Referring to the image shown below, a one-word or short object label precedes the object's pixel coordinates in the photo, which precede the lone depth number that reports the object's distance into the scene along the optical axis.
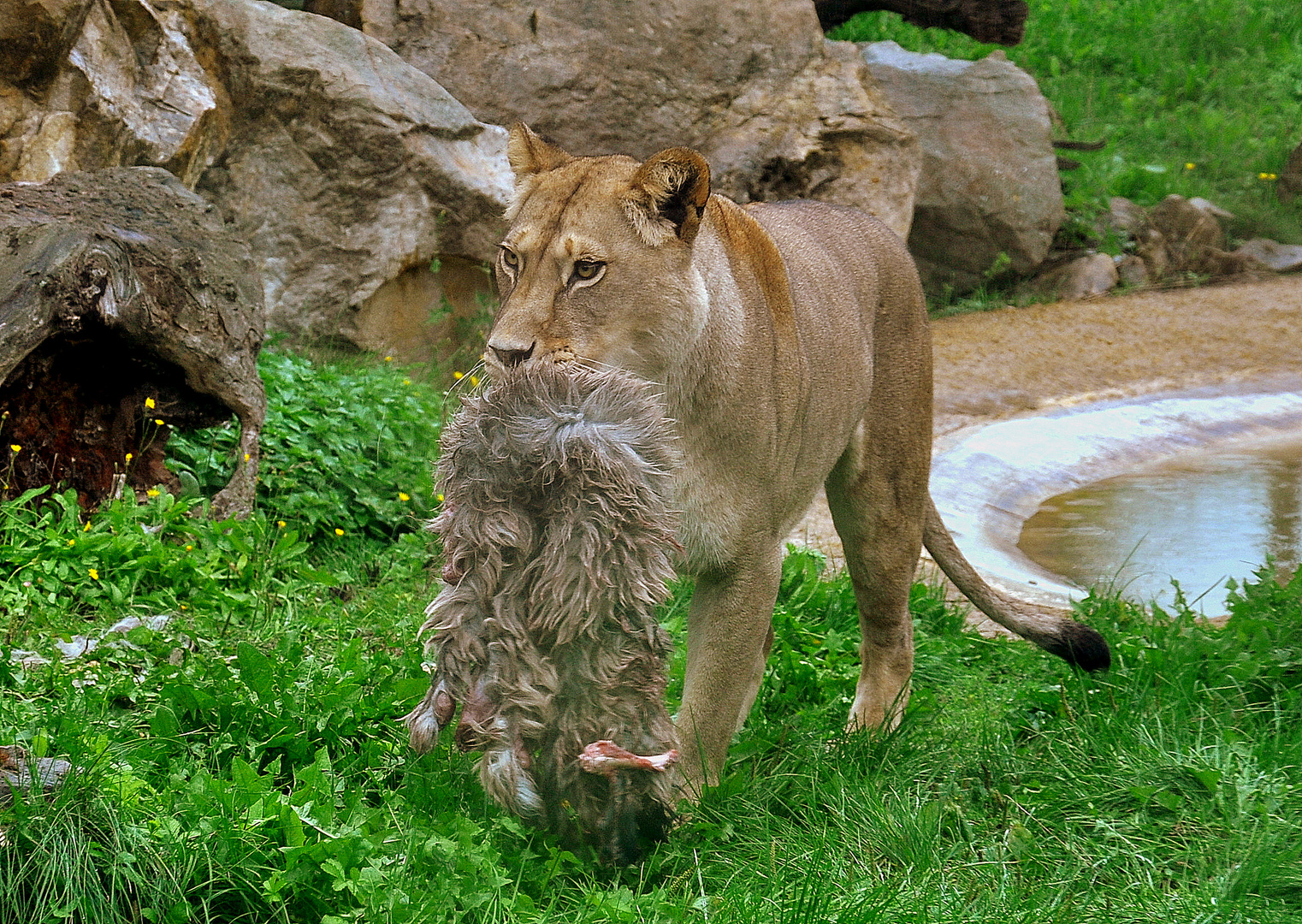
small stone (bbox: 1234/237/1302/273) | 13.11
